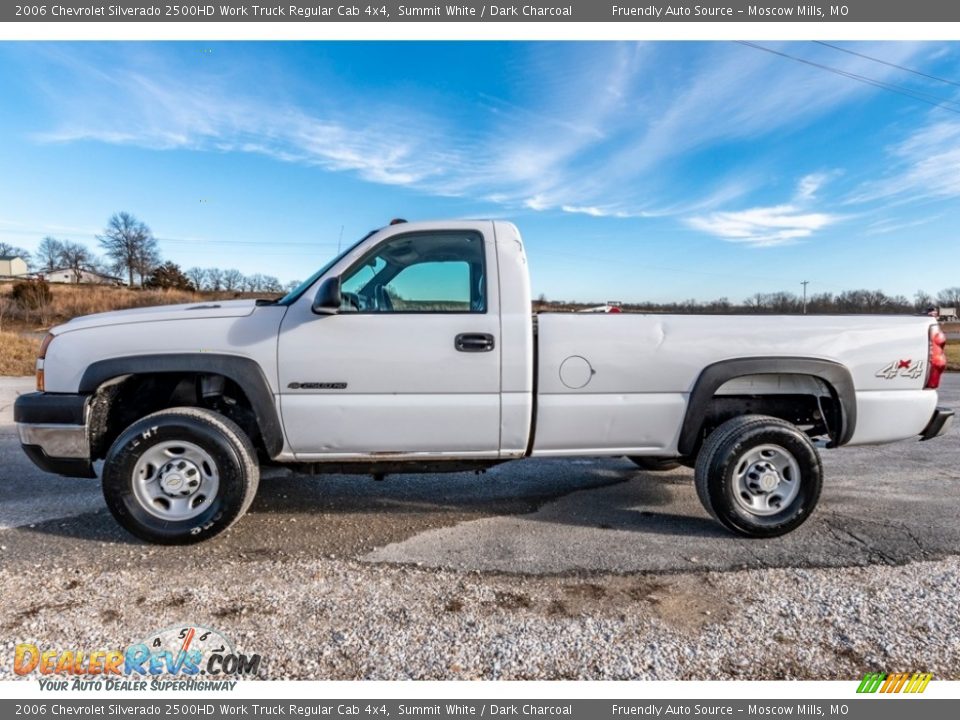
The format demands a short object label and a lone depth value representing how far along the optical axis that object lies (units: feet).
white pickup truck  10.28
